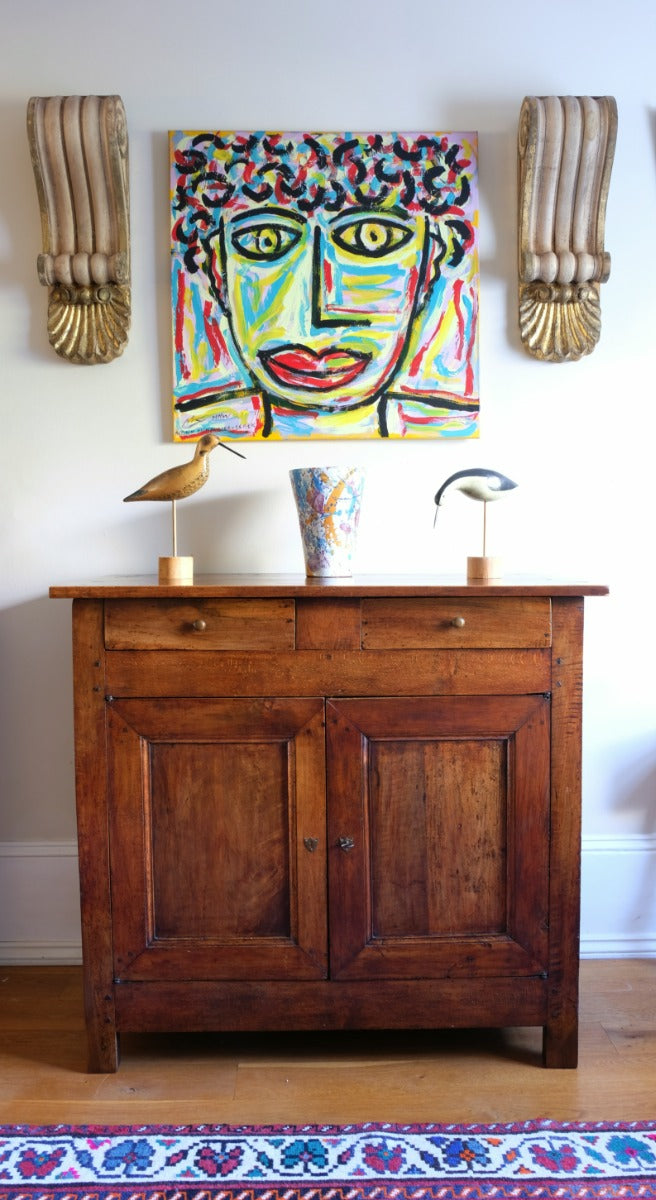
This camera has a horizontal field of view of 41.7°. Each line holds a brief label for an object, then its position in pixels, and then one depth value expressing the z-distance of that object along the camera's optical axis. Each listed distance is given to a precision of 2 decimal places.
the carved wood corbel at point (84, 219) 2.00
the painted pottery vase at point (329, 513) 1.79
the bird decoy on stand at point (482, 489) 1.82
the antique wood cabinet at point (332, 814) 1.64
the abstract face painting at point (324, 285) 2.09
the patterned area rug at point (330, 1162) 1.37
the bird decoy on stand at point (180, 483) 1.82
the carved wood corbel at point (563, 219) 2.04
